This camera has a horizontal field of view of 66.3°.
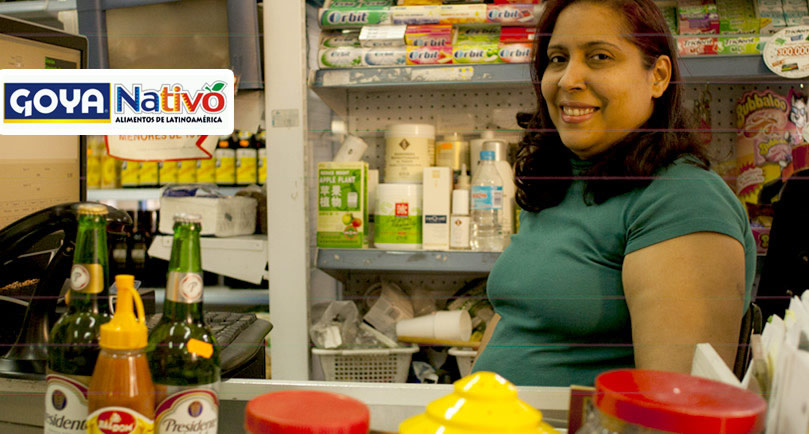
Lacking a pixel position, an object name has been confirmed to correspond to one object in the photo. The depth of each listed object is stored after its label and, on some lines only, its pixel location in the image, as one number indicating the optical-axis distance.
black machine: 0.73
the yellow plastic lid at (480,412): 0.47
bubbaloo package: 1.58
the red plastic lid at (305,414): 0.49
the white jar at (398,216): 1.80
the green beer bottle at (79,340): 0.58
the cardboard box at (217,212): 1.22
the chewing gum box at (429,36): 1.74
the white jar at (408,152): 1.84
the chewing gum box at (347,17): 1.81
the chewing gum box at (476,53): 1.72
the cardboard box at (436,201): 1.78
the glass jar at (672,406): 0.44
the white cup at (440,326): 1.85
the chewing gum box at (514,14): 1.73
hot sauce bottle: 0.54
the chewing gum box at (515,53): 1.70
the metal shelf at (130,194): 1.76
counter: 0.70
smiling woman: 0.73
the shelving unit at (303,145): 1.63
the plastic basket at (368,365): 1.80
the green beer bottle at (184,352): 0.56
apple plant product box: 1.76
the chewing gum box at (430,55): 1.73
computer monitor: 0.85
